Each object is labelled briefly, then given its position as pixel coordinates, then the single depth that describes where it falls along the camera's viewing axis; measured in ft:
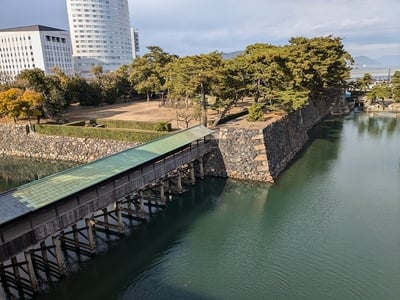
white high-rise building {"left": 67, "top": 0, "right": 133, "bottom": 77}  442.91
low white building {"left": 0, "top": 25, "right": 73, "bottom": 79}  342.85
